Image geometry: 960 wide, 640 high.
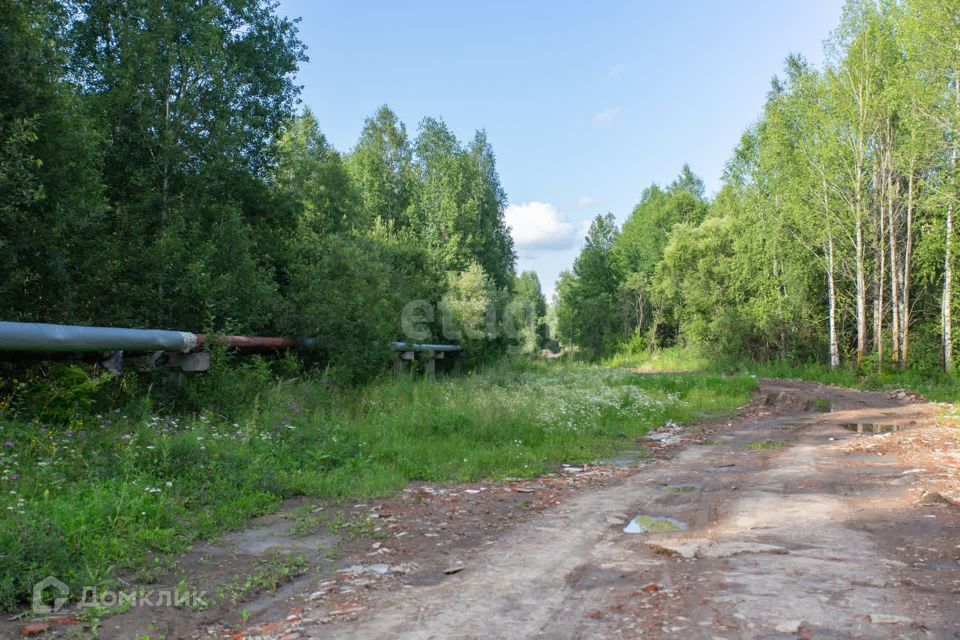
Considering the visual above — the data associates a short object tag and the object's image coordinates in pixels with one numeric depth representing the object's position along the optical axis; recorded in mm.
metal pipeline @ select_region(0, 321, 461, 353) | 7703
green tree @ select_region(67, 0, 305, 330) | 12133
